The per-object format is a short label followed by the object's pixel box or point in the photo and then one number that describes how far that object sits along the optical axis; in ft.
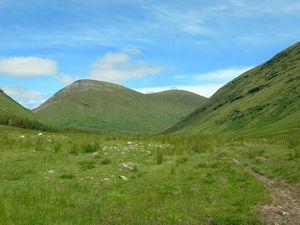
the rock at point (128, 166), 75.97
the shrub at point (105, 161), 82.41
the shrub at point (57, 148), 101.65
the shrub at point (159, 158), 85.49
